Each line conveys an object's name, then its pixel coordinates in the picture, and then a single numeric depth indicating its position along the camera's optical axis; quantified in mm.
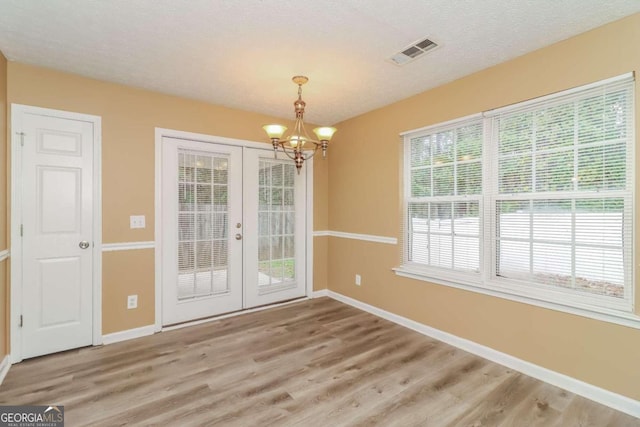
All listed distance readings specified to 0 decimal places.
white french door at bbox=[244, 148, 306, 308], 3918
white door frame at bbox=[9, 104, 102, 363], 2557
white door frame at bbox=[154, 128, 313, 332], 3262
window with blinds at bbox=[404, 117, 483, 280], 2877
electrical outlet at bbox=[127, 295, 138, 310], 3106
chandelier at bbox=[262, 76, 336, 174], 2596
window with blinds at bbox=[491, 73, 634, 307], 2061
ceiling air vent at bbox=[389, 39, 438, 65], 2307
